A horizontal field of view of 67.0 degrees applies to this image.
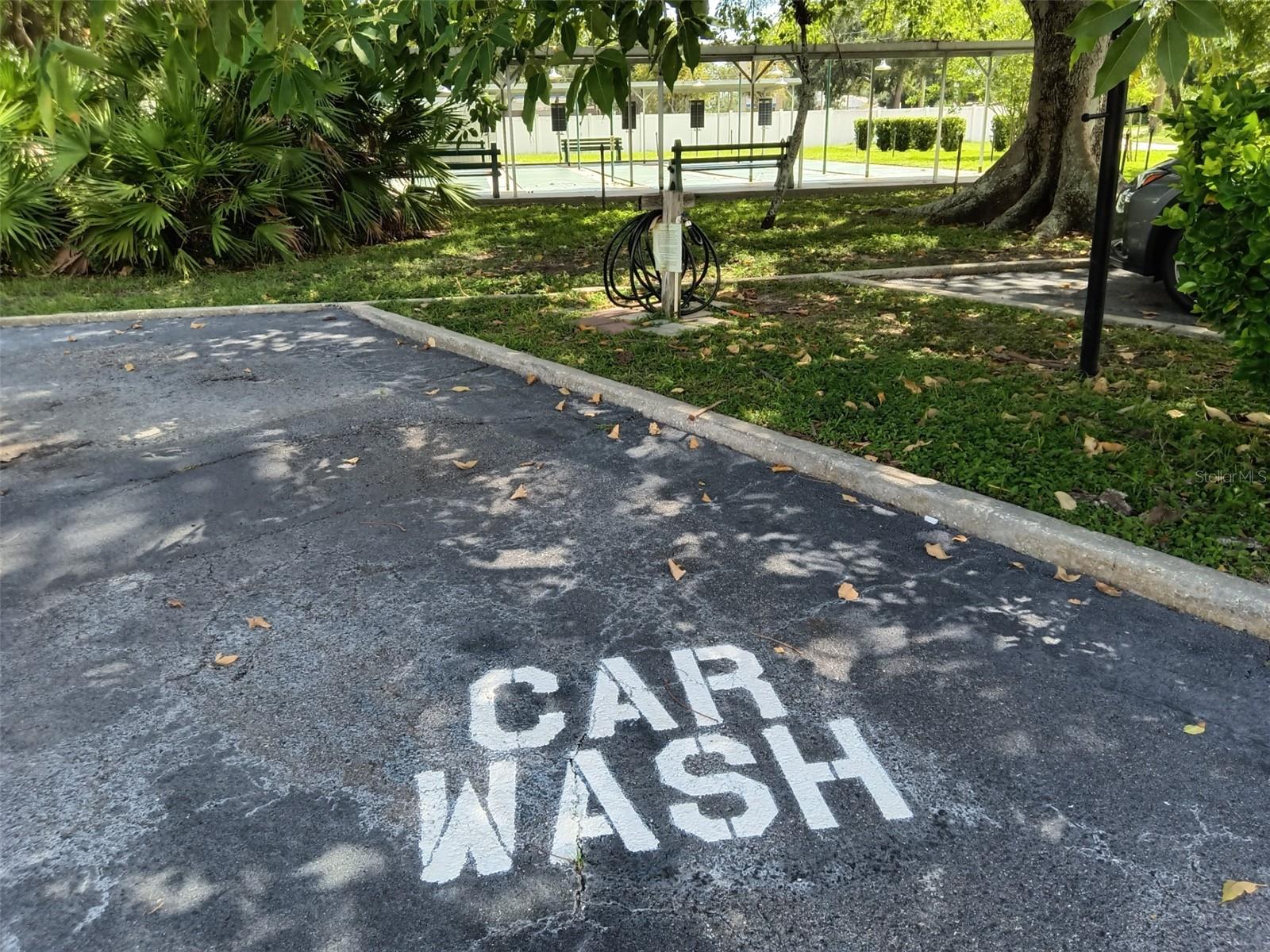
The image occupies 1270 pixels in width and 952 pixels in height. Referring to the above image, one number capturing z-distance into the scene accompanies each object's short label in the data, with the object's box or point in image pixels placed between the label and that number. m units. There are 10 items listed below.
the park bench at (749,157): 13.93
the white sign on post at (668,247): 7.59
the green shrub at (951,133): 35.44
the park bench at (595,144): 20.80
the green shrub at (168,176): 11.21
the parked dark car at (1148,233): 7.83
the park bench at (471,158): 16.12
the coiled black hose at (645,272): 8.23
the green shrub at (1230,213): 4.15
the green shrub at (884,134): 36.00
